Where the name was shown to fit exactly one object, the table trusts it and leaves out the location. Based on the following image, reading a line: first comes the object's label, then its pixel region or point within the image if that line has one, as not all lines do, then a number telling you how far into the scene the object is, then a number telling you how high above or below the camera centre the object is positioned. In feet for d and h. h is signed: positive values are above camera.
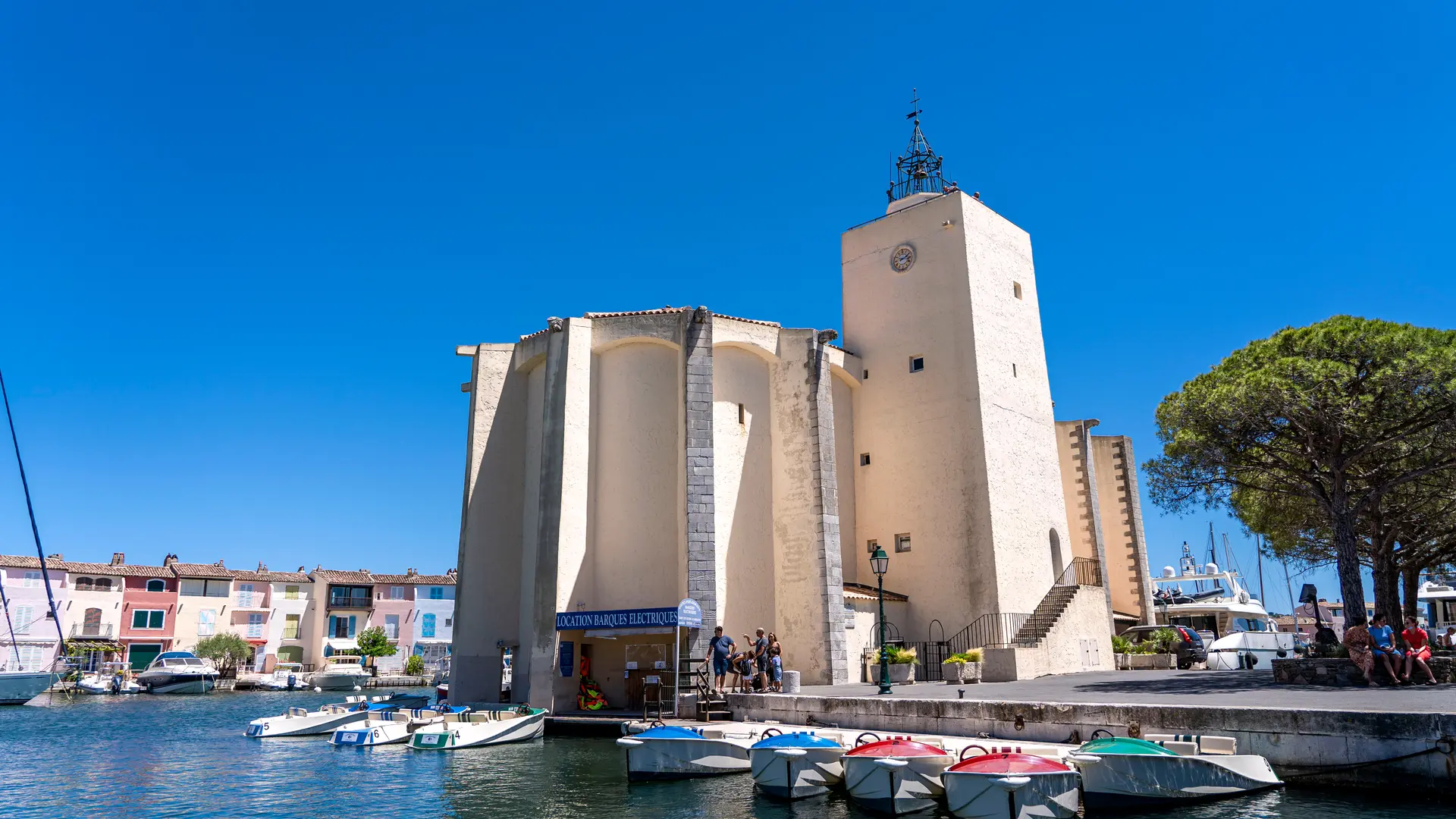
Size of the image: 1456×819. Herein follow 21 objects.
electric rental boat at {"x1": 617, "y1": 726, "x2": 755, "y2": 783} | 51.26 -5.51
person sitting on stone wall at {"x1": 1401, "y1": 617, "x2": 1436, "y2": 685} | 54.08 -0.79
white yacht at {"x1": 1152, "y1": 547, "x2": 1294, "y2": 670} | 83.05 +2.28
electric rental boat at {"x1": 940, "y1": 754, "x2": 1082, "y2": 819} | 36.99 -5.55
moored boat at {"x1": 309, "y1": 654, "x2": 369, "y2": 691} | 193.57 -4.35
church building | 83.66 +14.65
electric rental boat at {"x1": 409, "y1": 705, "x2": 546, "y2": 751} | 68.03 -5.38
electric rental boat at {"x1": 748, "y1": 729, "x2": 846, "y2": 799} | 44.93 -5.48
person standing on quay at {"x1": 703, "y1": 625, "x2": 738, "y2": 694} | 69.21 -0.43
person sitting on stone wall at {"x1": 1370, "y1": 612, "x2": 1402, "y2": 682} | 54.39 -0.56
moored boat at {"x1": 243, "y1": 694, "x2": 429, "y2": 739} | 80.33 -5.30
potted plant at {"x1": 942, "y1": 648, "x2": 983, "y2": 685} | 77.15 -2.00
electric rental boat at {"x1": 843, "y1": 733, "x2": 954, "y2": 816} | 40.68 -5.52
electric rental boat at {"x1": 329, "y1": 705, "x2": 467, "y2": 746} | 72.49 -5.50
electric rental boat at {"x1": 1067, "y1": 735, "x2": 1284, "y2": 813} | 38.73 -5.35
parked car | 88.74 -1.12
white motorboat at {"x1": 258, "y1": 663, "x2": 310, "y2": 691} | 190.49 -4.62
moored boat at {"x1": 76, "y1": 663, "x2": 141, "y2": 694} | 168.35 -3.87
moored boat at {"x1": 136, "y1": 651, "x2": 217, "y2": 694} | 171.53 -2.81
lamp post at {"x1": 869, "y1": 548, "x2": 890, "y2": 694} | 61.52 +4.76
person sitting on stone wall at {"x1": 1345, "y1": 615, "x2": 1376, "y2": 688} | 54.34 -0.80
